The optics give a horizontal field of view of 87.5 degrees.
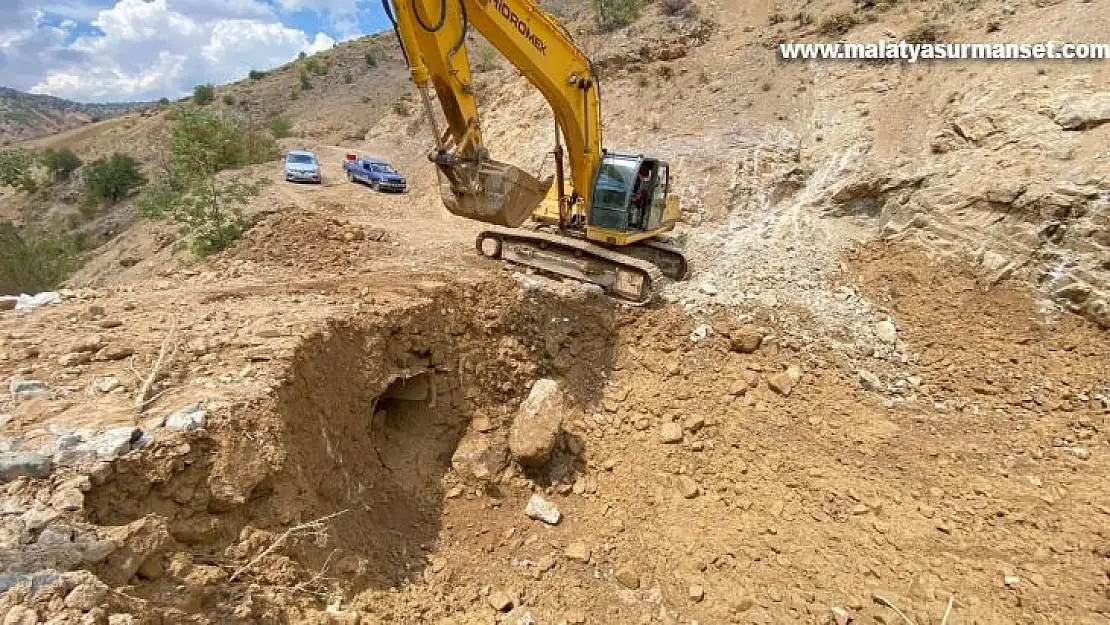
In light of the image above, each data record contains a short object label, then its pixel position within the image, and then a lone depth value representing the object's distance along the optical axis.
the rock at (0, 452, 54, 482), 3.37
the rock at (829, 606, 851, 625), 4.87
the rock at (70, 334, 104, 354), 5.02
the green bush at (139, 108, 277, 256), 9.88
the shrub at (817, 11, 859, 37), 14.08
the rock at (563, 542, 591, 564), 5.75
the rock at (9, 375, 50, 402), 4.20
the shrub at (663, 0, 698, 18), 20.17
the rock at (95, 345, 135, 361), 4.96
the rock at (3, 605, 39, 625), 2.69
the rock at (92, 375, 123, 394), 4.44
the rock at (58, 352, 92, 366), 4.81
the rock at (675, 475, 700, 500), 6.32
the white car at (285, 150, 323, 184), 17.22
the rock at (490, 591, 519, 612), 5.12
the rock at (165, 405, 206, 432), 4.03
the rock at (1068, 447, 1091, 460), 6.08
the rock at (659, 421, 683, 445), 6.86
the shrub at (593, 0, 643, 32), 21.33
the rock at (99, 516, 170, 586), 3.25
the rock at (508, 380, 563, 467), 6.42
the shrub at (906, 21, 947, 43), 12.00
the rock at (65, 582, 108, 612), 2.88
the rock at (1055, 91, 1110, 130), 7.91
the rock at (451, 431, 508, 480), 6.48
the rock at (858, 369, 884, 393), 7.22
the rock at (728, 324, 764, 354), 7.79
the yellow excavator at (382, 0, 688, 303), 6.38
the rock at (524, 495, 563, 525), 6.18
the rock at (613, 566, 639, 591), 5.50
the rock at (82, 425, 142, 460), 3.65
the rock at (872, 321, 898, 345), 7.71
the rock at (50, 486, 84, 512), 3.29
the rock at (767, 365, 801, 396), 7.26
